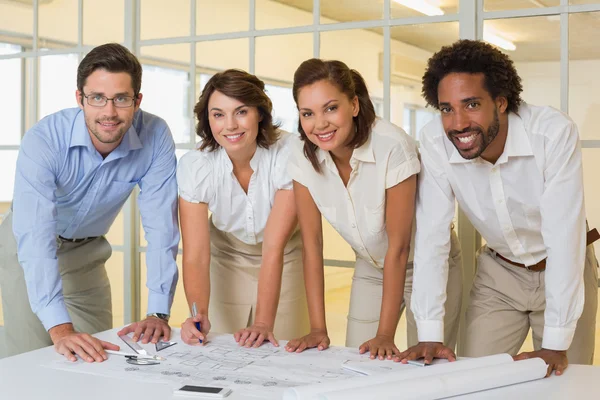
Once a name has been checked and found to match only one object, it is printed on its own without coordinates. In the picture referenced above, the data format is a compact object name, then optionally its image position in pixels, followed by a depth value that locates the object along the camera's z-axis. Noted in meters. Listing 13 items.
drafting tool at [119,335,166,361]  1.93
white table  1.58
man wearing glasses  2.23
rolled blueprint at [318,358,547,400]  1.44
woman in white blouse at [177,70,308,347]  2.37
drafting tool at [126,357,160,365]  1.87
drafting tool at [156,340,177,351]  2.04
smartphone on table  1.57
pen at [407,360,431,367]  1.84
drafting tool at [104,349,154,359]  1.93
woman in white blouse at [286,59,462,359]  2.15
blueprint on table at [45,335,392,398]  1.69
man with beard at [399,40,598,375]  1.92
